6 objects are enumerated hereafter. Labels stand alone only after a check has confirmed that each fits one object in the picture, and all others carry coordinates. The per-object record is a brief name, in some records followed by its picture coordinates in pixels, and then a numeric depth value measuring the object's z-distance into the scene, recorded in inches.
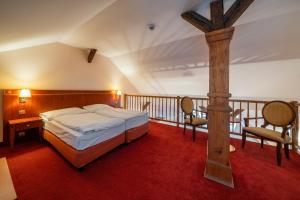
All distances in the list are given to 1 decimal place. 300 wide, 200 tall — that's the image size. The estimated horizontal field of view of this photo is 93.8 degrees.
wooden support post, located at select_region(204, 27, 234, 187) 73.5
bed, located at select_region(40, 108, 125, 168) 84.9
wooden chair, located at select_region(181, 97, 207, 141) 130.6
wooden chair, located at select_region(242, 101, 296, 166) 89.9
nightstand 107.9
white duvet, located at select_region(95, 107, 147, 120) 127.8
